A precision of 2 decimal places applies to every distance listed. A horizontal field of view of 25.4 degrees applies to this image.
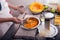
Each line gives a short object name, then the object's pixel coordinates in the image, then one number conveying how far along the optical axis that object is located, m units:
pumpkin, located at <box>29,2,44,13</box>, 1.15
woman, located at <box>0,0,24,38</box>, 1.00
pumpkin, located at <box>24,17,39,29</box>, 0.94
